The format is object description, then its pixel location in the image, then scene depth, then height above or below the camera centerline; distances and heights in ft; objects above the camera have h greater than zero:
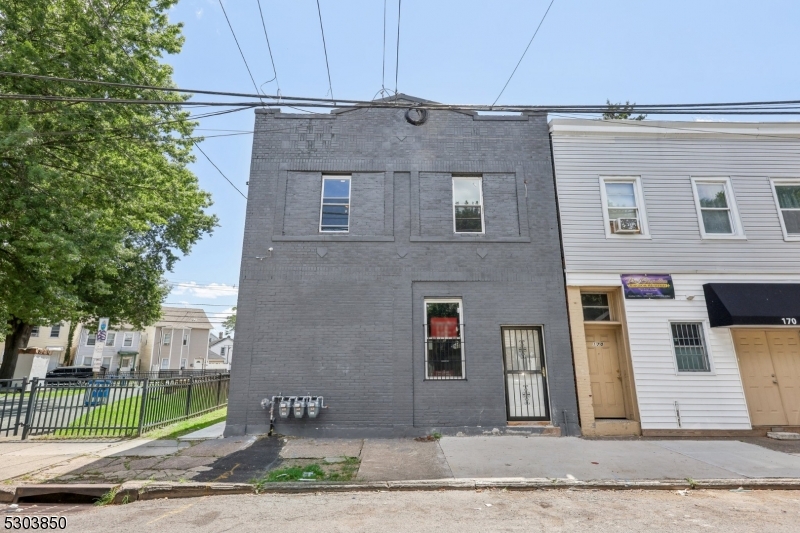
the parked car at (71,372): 76.98 -1.71
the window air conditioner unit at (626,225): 33.14 +11.17
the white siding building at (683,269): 29.96 +7.28
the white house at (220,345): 211.41 +9.71
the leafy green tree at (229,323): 172.70 +18.21
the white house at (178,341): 144.87 +7.90
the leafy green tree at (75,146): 34.24 +20.74
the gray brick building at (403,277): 29.37 +6.57
